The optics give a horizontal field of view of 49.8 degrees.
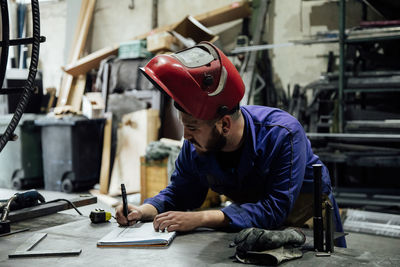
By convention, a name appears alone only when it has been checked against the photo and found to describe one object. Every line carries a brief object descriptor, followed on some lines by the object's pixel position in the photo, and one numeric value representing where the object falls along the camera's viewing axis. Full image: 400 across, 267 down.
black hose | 1.55
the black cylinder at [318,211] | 1.27
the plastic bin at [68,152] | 5.02
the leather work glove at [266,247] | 1.20
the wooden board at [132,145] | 5.04
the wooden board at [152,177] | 4.27
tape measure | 1.71
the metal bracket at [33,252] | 1.30
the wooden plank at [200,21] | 5.39
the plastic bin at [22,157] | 5.26
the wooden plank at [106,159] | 5.14
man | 1.46
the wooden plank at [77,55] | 6.17
